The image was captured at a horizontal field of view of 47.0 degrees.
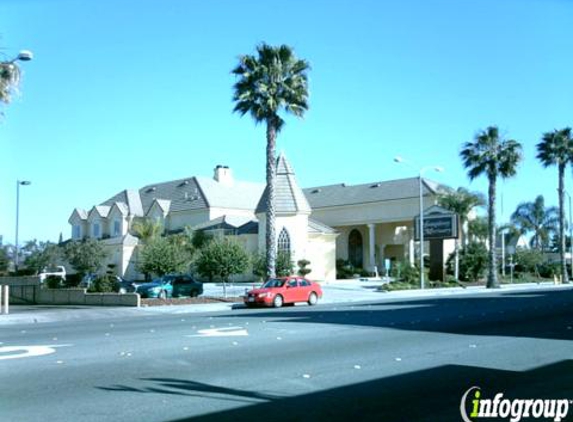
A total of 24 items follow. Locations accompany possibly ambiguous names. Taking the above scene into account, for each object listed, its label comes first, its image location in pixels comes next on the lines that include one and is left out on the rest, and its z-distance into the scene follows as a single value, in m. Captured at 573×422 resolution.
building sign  50.08
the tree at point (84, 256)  42.56
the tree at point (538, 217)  96.81
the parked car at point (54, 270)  48.55
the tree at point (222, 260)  34.94
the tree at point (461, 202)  58.56
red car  29.31
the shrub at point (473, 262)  57.78
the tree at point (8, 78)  23.39
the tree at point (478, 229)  62.47
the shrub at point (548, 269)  70.48
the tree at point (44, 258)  47.34
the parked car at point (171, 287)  34.34
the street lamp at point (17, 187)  41.09
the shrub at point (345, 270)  60.47
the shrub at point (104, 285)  34.28
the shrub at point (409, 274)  49.59
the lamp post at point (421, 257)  44.23
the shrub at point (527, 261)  68.38
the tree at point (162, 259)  36.94
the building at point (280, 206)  53.09
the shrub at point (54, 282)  36.75
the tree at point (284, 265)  40.22
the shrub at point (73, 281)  37.57
